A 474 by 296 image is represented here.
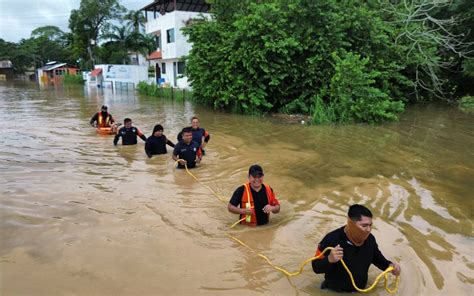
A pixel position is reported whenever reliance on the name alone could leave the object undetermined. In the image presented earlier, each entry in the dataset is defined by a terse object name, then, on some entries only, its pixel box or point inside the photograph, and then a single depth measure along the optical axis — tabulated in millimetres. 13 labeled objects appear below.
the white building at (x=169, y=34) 36031
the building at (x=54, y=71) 74312
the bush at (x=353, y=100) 17062
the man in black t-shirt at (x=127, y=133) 12367
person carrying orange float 14602
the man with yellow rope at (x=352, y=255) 3898
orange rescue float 14228
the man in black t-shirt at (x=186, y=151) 9555
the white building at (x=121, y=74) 48497
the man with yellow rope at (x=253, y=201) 5940
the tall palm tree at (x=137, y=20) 49000
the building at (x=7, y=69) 92750
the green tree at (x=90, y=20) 55781
